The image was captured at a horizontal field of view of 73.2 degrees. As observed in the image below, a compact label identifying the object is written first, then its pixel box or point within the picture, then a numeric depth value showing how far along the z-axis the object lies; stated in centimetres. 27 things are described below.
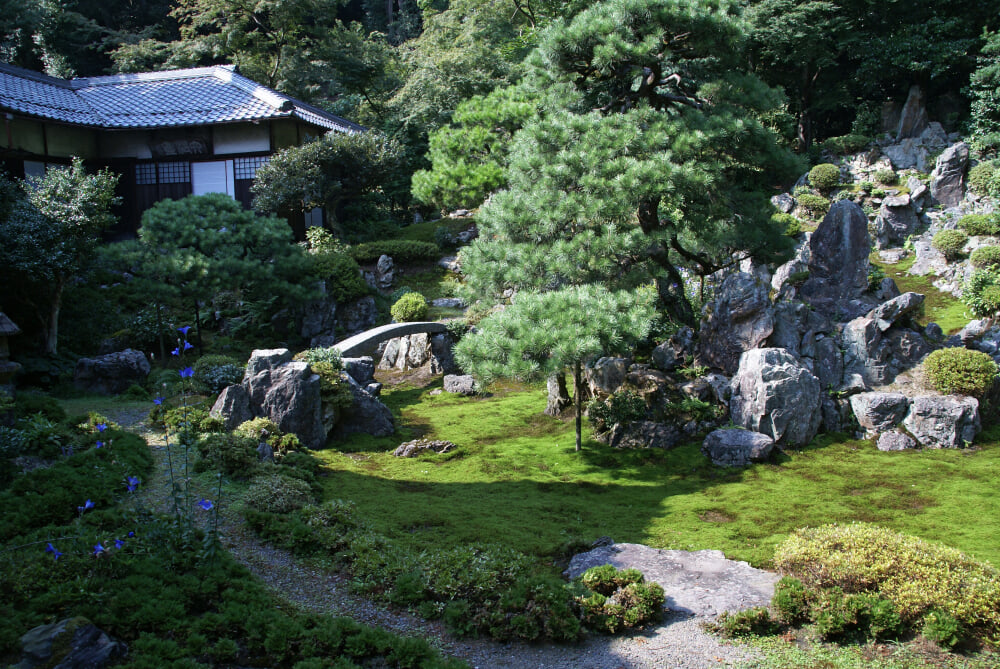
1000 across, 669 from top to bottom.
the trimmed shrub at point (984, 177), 2034
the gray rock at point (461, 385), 1401
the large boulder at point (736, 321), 1110
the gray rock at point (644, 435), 1038
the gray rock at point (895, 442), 1002
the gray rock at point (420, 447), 1061
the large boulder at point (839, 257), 1234
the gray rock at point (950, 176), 2145
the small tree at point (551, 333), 878
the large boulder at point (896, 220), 2064
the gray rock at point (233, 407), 1015
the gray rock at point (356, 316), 1730
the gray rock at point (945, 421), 993
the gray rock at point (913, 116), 2514
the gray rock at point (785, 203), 2283
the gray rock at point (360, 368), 1288
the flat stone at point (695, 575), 590
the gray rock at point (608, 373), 1119
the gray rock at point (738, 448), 969
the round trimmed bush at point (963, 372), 1016
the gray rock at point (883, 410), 1034
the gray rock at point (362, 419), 1144
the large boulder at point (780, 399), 1002
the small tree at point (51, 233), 1239
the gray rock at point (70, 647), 459
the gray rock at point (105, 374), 1255
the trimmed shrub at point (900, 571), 533
